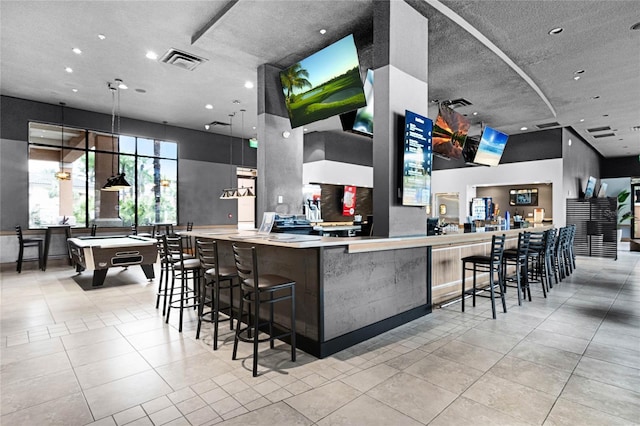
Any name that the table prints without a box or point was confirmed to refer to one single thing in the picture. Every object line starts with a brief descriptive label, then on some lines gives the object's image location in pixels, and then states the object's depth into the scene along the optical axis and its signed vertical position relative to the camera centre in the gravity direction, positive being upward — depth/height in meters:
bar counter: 3.36 -0.75
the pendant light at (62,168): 8.91 +1.19
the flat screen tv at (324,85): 4.51 +1.86
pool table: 6.10 -0.79
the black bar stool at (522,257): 5.38 -0.72
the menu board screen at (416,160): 4.22 +0.67
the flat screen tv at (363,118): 5.34 +1.50
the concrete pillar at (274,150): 6.01 +1.11
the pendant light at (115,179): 7.73 +0.77
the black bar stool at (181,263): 4.31 -0.68
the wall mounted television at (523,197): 11.92 +0.56
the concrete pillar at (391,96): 4.16 +1.46
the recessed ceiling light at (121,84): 7.35 +2.82
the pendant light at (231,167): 9.60 +1.66
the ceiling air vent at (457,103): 7.86 +2.59
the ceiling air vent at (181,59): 5.89 +2.72
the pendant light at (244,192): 9.09 +0.53
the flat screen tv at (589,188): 12.36 +0.91
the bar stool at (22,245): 7.99 -0.81
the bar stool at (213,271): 3.71 -0.67
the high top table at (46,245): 8.30 -0.83
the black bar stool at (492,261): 4.75 -0.68
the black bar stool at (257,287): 2.99 -0.69
